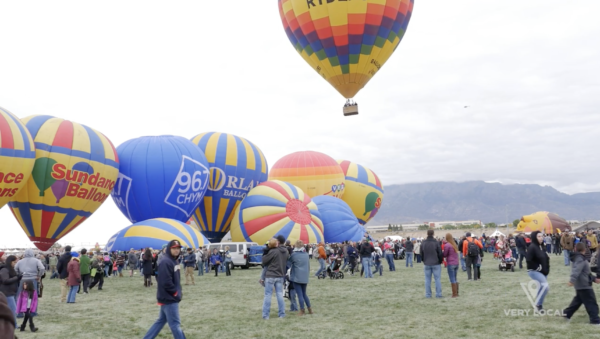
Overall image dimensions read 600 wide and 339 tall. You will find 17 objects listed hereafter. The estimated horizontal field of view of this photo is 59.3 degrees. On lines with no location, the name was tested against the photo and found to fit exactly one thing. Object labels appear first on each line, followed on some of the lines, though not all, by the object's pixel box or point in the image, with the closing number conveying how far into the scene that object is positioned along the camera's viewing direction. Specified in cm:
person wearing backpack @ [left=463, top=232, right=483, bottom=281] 1512
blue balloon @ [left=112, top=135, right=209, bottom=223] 2709
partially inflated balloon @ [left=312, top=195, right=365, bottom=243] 3378
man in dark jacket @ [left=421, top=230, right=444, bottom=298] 1138
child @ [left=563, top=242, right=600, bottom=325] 788
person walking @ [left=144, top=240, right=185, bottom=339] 677
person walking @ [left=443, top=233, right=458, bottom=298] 1174
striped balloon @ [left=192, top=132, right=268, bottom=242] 3108
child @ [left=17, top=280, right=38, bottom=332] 934
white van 2572
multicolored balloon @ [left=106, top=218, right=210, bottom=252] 2462
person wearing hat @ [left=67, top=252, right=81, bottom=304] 1330
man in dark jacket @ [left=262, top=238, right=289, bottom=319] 947
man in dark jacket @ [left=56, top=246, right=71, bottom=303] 1362
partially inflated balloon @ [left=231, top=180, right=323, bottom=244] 2888
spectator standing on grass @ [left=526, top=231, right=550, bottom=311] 871
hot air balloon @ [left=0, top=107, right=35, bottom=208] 2148
